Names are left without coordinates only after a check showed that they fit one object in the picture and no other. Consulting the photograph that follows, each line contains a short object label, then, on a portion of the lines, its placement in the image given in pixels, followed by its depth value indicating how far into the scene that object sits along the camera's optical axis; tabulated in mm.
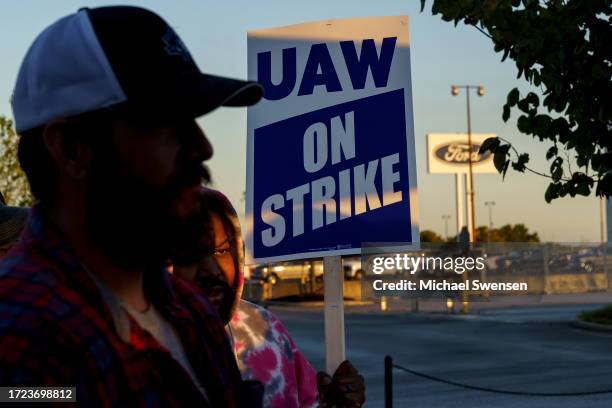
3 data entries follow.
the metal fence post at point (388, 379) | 7246
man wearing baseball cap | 1407
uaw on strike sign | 4195
